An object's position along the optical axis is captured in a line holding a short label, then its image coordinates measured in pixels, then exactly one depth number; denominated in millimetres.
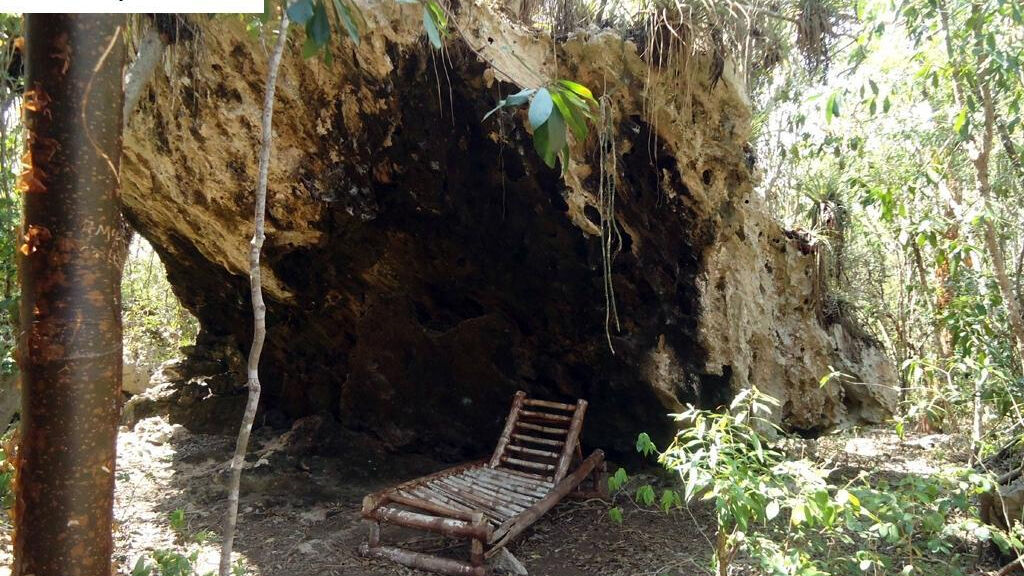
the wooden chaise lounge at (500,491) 3213
